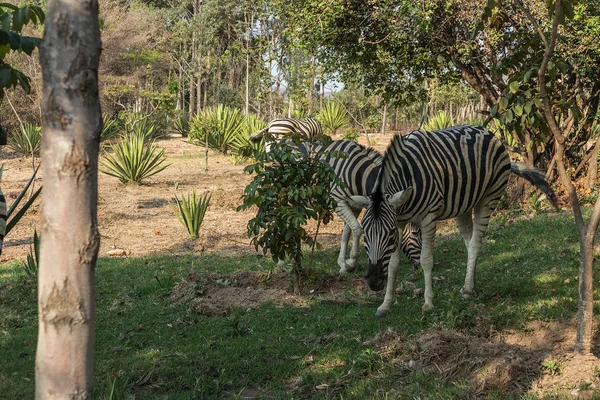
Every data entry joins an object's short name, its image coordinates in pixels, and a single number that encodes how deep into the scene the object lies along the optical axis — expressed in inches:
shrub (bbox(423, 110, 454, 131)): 737.6
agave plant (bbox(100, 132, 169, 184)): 575.8
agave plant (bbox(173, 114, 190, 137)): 1111.0
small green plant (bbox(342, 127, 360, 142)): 798.5
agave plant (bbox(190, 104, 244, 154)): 780.6
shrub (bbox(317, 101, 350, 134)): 903.7
